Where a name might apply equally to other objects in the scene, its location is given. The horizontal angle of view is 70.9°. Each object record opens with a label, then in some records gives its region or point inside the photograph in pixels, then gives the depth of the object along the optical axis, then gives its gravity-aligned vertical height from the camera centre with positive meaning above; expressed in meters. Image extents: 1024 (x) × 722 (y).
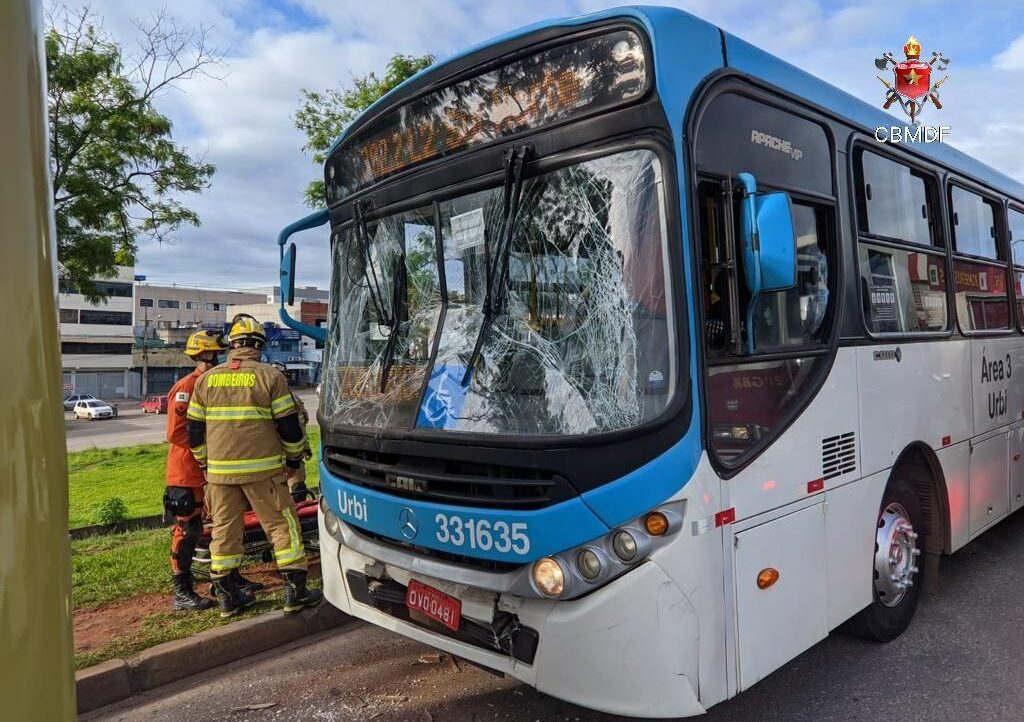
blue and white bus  2.73 +0.01
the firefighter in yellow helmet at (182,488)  5.01 -0.64
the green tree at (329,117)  9.09 +3.56
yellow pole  0.96 -0.01
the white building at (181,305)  78.56 +10.80
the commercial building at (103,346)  66.25 +5.51
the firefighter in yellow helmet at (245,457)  4.68 -0.41
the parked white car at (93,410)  43.81 -0.35
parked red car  49.41 -0.38
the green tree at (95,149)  7.57 +2.82
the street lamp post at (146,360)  62.74 +3.70
